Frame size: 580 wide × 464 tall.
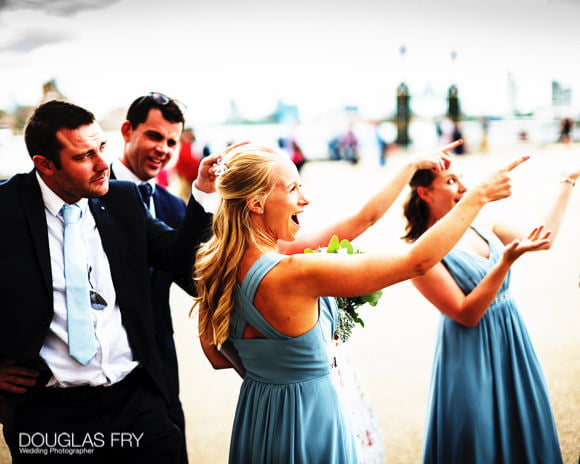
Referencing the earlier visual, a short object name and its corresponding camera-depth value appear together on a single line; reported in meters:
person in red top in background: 10.76
